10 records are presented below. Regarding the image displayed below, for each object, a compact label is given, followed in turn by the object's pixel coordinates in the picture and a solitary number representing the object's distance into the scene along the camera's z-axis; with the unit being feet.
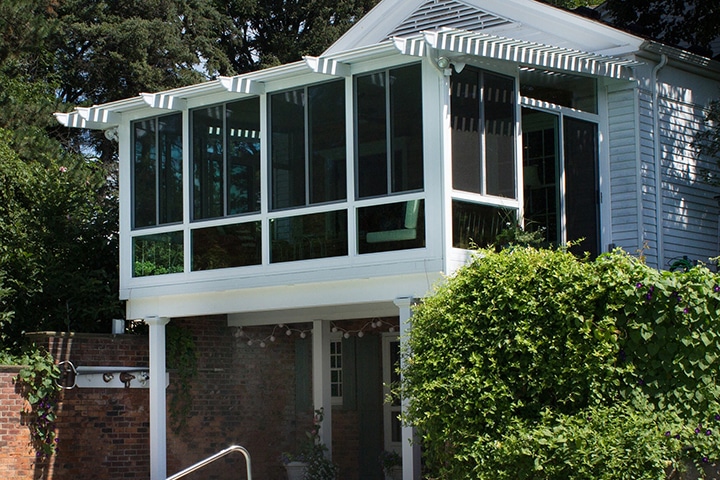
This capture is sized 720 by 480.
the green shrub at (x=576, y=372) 26.68
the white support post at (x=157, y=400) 43.60
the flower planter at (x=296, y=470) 46.26
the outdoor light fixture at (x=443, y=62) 35.60
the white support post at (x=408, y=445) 36.09
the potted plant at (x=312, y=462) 45.34
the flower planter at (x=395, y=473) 44.47
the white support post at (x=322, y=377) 47.65
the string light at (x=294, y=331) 49.70
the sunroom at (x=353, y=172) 36.35
